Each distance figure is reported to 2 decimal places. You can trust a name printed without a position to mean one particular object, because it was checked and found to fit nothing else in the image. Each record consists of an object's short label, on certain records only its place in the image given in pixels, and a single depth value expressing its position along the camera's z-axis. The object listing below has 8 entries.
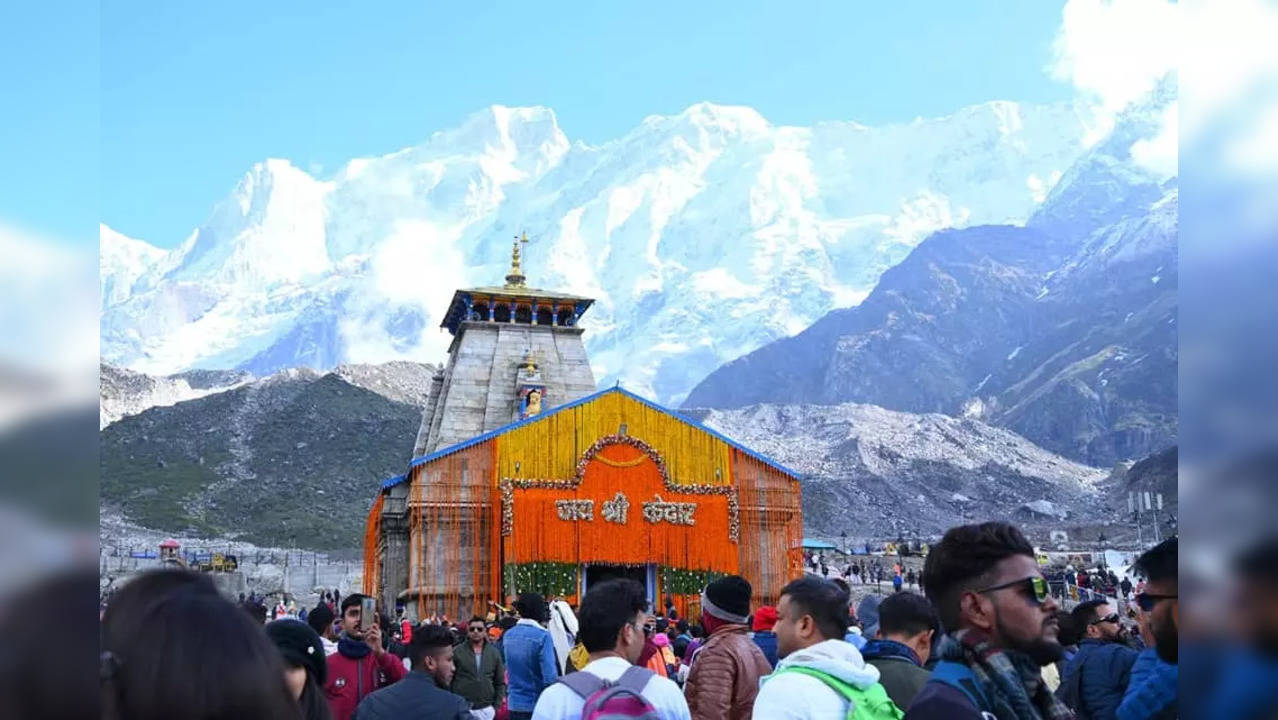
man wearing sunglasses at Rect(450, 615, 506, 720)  9.45
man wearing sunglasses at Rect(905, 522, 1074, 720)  3.21
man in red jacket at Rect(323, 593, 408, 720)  6.76
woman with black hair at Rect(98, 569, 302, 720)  2.00
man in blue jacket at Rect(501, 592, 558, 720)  7.82
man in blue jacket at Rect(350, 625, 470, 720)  5.33
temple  23.95
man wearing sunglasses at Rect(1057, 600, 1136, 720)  5.65
